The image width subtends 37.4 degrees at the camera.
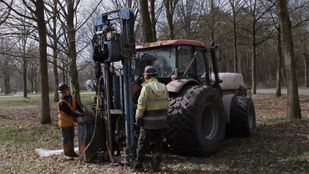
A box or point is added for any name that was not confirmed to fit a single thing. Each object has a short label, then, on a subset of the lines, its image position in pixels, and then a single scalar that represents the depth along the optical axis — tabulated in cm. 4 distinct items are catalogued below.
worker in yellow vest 792
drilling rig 841
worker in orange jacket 973
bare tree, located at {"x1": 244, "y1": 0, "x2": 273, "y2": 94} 3204
